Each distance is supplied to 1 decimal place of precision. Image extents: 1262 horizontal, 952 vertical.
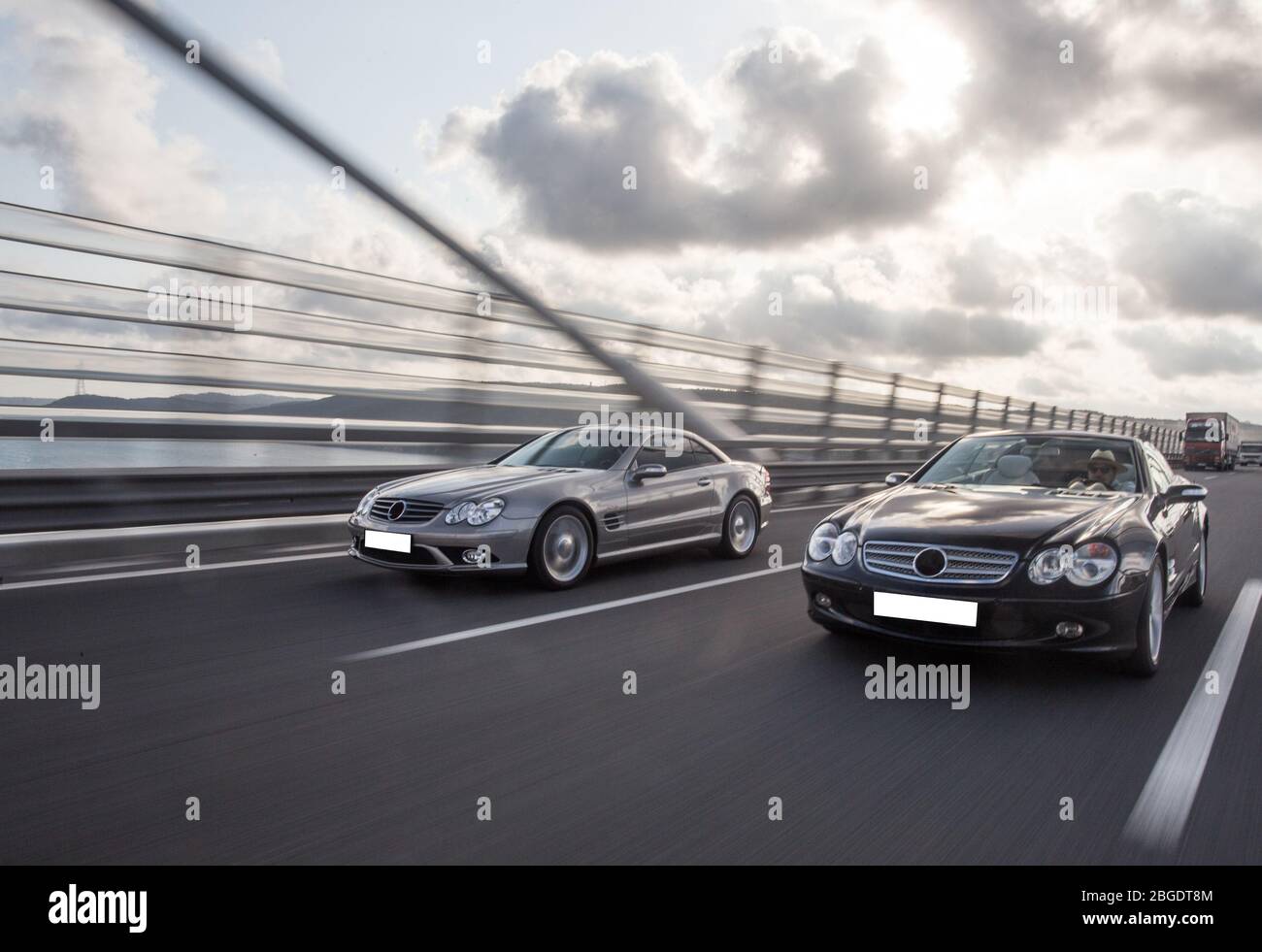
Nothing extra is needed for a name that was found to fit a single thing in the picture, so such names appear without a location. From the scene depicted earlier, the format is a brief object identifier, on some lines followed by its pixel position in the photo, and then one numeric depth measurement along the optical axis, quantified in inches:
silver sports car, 272.4
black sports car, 184.4
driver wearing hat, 233.7
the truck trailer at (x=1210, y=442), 1911.4
